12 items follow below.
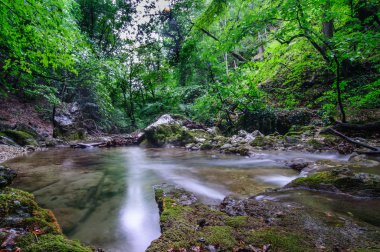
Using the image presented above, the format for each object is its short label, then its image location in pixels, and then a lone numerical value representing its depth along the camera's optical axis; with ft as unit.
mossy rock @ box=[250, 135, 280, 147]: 27.83
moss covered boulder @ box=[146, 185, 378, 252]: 5.79
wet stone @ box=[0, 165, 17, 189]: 10.57
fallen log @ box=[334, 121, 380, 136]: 22.53
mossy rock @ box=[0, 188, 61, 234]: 6.70
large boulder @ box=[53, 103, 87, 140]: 46.16
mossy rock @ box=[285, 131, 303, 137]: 30.40
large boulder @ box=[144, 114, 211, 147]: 37.05
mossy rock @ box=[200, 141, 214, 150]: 31.27
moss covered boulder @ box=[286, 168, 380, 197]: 9.45
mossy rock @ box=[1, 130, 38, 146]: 31.78
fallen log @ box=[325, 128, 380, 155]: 16.93
